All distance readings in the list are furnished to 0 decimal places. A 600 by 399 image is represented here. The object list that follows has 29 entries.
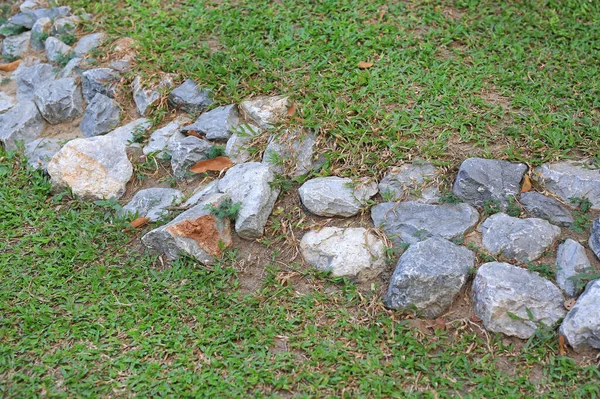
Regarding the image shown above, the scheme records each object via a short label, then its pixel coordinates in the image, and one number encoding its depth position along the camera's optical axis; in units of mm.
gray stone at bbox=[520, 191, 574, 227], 3588
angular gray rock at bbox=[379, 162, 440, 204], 3785
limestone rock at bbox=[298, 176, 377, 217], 3775
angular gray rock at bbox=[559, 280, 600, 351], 3094
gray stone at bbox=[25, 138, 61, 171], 4395
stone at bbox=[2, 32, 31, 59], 5316
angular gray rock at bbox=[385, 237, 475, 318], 3352
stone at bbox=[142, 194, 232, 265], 3678
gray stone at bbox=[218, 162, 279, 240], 3748
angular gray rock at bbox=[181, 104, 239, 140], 4227
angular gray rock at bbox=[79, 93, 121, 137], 4566
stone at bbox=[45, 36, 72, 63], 5039
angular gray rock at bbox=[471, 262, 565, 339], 3242
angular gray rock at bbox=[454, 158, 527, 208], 3680
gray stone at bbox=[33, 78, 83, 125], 4707
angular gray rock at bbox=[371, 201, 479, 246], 3611
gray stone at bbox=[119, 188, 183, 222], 3983
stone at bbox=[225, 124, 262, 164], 4145
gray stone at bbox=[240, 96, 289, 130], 4188
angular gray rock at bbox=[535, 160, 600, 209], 3641
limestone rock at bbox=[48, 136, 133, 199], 4180
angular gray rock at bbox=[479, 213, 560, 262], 3465
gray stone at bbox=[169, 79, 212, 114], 4438
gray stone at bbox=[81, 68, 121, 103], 4715
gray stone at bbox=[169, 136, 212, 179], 4156
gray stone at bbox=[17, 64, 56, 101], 4969
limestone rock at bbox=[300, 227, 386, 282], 3570
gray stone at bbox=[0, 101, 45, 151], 4594
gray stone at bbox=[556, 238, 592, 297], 3324
